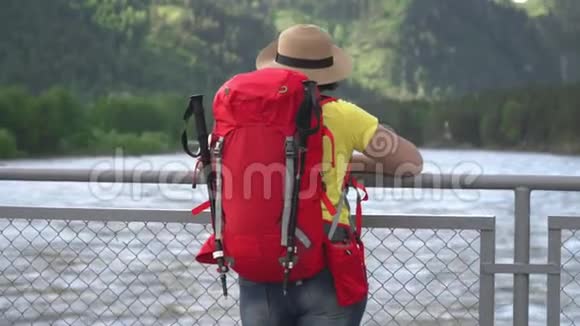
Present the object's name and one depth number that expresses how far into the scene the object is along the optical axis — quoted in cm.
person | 602
